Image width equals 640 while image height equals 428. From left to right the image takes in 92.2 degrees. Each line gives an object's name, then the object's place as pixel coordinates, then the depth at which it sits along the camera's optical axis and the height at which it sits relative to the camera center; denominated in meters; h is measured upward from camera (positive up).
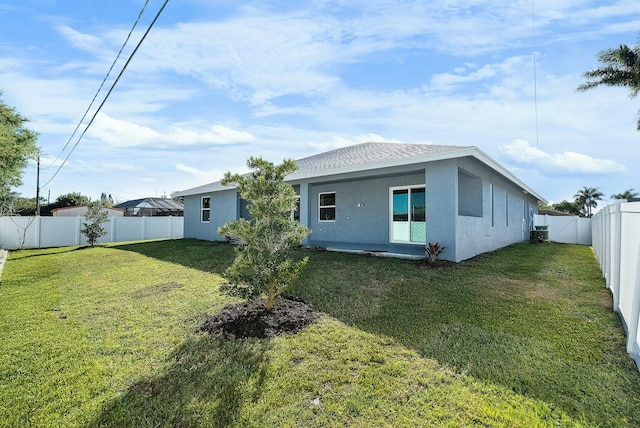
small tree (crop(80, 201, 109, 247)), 16.02 -0.24
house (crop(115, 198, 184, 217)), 32.22 +1.09
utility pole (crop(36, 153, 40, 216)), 24.15 +2.55
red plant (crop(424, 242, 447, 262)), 7.94 -0.88
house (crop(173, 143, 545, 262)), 8.19 +0.61
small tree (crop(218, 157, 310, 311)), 4.73 -0.26
